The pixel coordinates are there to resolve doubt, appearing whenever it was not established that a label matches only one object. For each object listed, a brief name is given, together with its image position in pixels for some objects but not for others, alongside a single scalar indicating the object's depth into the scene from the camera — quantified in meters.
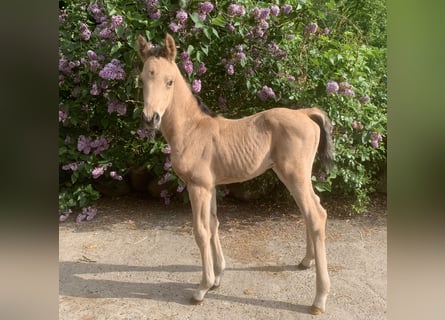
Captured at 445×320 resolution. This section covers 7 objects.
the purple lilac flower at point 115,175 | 3.99
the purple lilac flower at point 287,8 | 3.44
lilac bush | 3.38
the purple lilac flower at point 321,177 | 4.06
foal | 2.49
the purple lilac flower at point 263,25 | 3.46
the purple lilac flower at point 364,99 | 3.77
